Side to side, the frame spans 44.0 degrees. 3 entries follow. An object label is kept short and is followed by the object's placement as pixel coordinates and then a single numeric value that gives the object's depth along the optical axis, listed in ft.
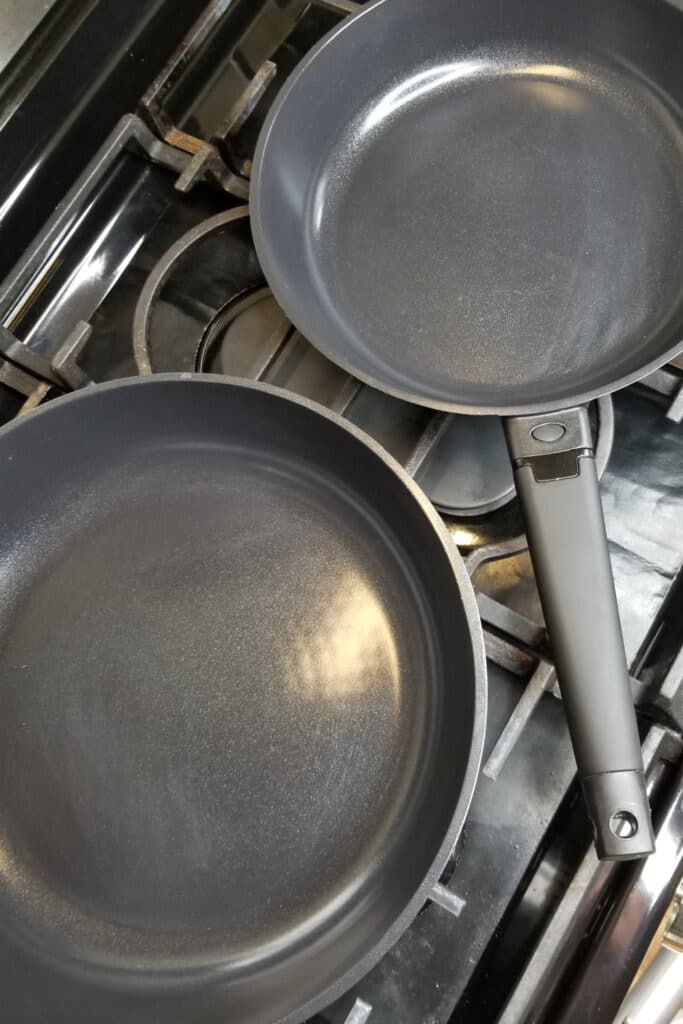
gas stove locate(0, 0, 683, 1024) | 1.97
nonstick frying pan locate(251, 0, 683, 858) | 2.29
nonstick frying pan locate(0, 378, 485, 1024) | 2.07
